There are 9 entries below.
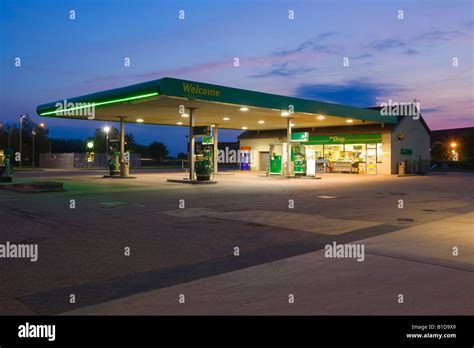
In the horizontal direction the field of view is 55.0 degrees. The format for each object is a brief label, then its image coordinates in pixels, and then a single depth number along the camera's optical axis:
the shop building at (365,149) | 36.62
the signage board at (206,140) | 26.76
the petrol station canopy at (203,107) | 21.61
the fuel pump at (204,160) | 26.75
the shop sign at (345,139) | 40.28
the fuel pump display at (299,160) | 34.09
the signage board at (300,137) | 33.47
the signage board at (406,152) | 40.71
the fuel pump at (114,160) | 33.12
